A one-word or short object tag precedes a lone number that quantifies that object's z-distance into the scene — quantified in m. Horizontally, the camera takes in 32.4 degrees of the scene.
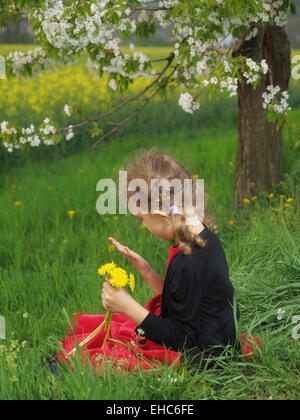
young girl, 2.11
